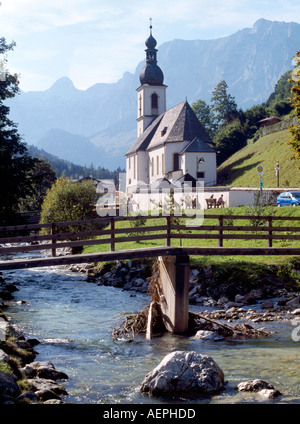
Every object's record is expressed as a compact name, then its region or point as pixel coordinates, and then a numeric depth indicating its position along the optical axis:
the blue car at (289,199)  39.74
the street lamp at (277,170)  56.24
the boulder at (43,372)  10.73
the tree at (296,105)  26.75
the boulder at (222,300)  19.62
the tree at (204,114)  122.31
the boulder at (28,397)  8.59
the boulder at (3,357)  9.97
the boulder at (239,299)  19.59
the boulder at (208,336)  14.36
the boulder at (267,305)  18.19
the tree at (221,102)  120.15
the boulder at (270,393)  9.52
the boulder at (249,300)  19.17
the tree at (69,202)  40.59
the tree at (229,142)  88.56
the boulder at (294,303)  17.89
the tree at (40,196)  77.50
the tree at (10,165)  24.38
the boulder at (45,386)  9.59
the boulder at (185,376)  9.99
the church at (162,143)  71.88
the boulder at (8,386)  8.64
